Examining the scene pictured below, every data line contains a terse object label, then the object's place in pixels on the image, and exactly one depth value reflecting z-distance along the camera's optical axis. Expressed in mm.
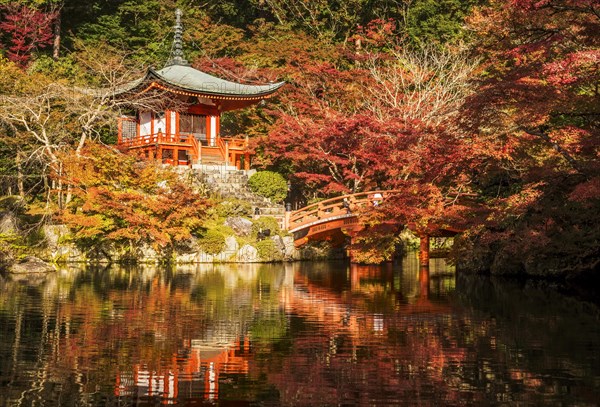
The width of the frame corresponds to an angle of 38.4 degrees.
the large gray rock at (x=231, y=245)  27459
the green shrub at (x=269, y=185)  31547
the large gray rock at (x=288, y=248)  28250
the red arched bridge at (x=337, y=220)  27000
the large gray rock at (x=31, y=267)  23047
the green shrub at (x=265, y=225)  27875
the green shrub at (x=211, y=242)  27172
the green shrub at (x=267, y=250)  27688
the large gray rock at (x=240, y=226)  27766
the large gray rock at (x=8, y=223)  25672
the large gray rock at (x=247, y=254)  27484
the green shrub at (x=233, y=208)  28562
